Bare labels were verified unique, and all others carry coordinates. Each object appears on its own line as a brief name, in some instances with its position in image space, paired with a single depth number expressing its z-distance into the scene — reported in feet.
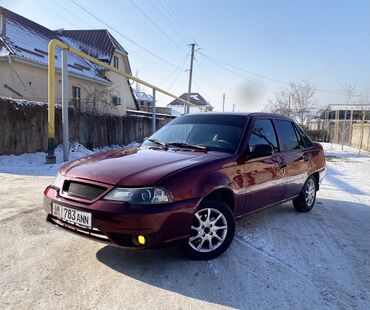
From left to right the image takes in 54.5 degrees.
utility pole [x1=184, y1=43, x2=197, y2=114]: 134.64
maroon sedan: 10.62
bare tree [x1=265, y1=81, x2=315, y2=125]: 100.88
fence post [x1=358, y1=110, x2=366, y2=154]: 71.75
